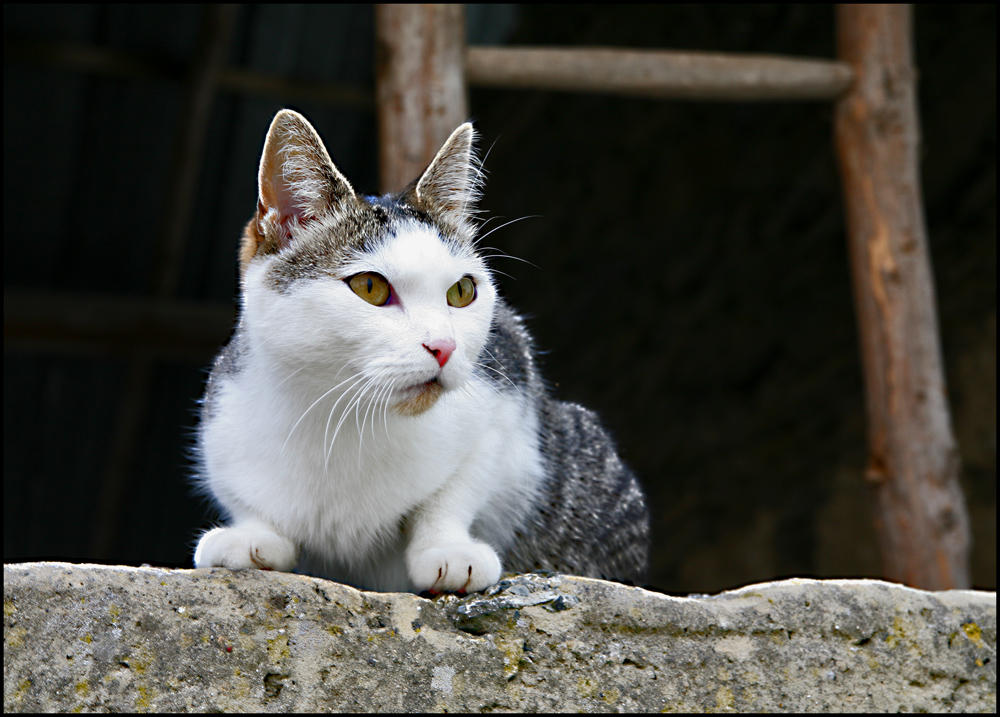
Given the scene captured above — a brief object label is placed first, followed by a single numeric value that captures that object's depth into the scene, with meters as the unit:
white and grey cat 1.57
